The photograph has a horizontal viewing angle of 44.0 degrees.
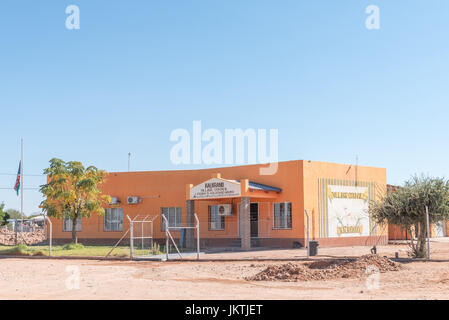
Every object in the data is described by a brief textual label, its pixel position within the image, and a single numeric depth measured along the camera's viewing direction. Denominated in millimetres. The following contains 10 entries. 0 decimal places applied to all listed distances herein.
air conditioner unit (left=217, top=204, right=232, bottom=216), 32312
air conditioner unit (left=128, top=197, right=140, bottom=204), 36312
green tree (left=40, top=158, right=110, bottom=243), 32656
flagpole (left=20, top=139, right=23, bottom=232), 39956
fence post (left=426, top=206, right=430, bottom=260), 19202
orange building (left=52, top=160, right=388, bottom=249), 30656
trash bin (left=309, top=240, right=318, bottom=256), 23922
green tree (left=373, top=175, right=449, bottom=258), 21328
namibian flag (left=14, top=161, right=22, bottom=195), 40156
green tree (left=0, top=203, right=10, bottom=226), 42550
